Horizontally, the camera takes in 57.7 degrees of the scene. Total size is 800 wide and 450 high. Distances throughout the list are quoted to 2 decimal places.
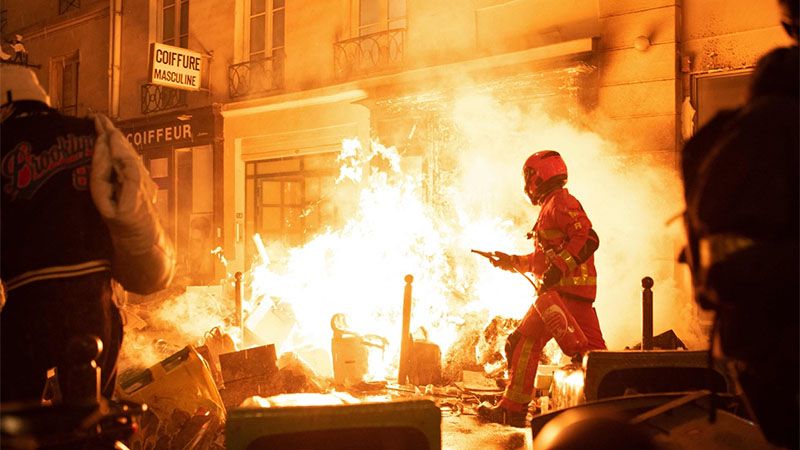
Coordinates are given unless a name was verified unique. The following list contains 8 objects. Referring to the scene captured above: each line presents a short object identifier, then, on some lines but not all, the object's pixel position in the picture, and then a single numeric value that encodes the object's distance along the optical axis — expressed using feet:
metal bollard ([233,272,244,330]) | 32.60
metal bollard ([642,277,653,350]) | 21.20
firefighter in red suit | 19.89
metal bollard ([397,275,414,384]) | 27.27
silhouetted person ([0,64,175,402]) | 8.97
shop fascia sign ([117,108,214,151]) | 59.31
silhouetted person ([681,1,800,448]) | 5.95
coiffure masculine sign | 53.72
